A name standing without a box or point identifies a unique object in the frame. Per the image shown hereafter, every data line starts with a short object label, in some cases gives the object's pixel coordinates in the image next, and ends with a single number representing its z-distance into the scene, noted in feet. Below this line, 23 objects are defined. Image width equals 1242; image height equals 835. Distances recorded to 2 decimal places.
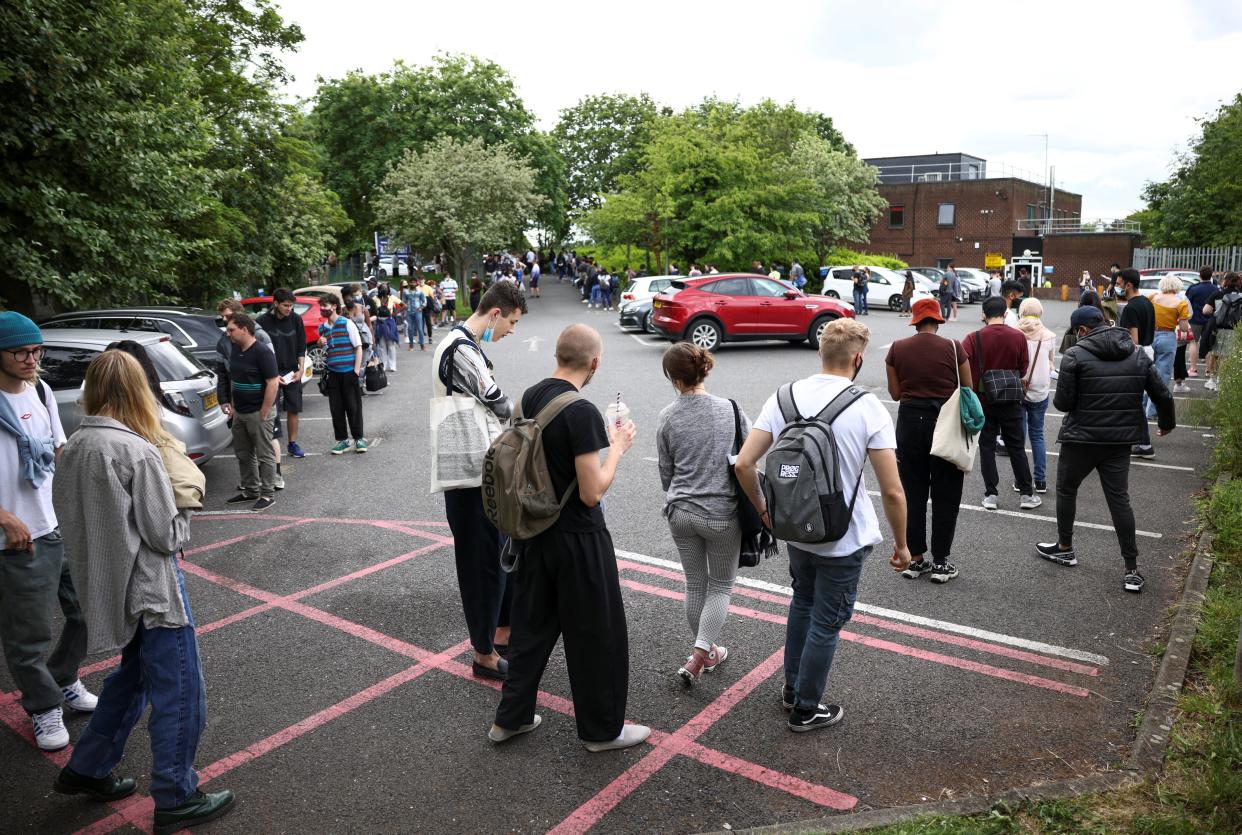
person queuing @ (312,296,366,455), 32.37
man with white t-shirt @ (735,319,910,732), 12.74
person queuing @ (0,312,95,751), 12.86
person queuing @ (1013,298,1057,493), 26.53
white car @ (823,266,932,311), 103.45
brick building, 165.37
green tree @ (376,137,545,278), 113.91
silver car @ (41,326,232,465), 26.20
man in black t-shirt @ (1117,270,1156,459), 29.58
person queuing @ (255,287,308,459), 31.71
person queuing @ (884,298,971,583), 19.51
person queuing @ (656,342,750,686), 14.21
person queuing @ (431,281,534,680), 14.66
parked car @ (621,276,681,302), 82.54
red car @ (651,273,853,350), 63.57
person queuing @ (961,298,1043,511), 23.24
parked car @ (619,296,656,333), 78.84
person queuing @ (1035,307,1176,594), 19.06
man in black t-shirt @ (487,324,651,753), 11.93
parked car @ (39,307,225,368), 39.34
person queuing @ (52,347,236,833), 10.75
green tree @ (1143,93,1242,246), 110.42
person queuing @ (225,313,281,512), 26.27
